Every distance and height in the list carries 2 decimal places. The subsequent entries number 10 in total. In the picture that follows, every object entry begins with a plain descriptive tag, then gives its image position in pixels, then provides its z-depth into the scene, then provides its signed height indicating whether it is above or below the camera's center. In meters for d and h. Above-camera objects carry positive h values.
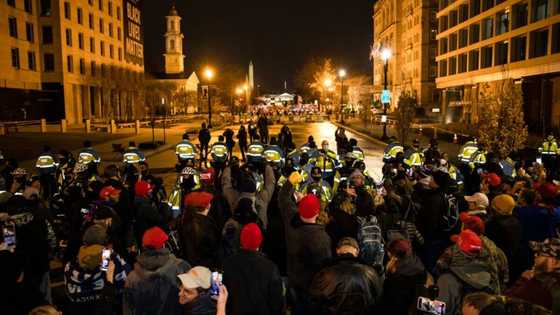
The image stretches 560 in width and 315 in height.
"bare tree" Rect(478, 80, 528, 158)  18.70 -0.59
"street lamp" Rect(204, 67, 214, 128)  36.12 +2.81
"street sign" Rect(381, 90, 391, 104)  35.09 +0.91
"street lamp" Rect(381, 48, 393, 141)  33.59 +3.50
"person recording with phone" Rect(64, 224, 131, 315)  4.60 -1.51
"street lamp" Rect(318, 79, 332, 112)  77.49 +3.98
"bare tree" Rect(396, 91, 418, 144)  27.75 -0.33
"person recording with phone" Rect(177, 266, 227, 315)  3.77 -1.35
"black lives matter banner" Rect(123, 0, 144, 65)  76.93 +12.59
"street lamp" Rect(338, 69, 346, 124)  50.34 +3.76
